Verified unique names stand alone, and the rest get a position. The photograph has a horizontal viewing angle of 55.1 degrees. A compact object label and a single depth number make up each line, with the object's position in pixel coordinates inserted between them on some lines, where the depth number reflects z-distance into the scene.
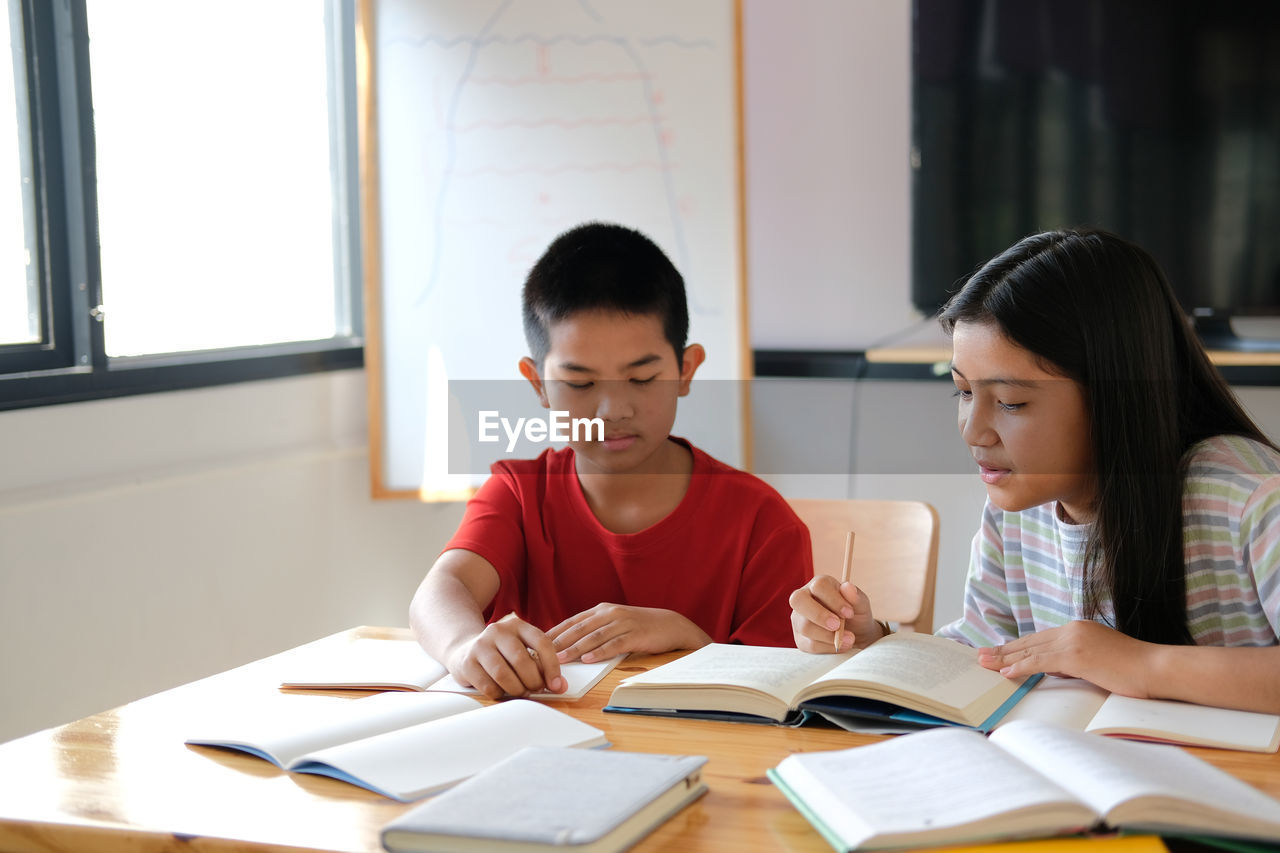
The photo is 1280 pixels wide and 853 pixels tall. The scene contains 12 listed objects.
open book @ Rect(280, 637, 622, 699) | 1.17
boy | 1.51
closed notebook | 0.73
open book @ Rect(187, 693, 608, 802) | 0.88
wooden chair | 1.73
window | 2.09
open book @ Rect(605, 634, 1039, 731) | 0.99
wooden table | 0.80
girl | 1.20
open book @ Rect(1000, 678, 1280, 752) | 0.94
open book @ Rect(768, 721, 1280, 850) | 0.74
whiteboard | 2.45
